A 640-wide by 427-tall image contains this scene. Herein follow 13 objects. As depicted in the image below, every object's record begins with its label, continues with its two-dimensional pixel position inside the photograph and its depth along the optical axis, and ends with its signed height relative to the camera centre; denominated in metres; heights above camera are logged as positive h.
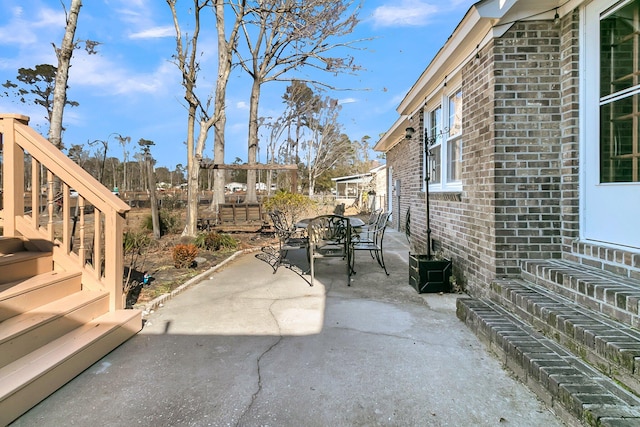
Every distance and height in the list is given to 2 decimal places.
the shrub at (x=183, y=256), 5.16 -0.72
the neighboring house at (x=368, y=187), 18.83 +1.73
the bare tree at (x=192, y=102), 7.42 +2.45
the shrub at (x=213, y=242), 6.84 -0.67
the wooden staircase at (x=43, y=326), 1.87 -0.80
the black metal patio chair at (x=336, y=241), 4.59 -0.51
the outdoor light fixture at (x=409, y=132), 6.80 +1.47
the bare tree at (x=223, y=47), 7.73 +3.64
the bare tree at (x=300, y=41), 8.23 +5.05
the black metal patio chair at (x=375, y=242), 4.96 -0.50
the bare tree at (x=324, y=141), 34.28 +7.04
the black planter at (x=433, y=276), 3.98 -0.79
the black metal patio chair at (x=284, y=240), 5.46 -0.54
